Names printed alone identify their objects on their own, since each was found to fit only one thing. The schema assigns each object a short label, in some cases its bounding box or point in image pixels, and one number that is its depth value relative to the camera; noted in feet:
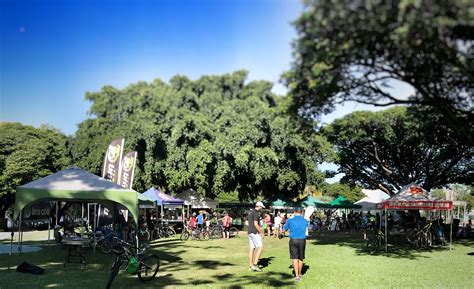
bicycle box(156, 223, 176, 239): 81.47
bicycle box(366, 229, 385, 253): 60.67
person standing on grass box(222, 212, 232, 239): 78.27
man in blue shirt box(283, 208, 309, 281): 34.40
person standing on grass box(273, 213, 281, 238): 82.74
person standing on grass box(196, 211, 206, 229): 78.23
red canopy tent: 58.44
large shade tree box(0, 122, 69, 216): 116.67
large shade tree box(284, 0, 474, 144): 18.28
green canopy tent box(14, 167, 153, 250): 40.11
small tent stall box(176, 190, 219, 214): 95.61
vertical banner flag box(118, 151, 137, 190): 65.83
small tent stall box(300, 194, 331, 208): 109.60
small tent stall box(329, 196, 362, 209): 111.86
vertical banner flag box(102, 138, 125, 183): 64.34
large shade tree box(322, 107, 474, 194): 95.30
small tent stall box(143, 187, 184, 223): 78.18
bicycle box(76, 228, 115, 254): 51.13
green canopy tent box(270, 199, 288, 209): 105.70
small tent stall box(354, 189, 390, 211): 122.21
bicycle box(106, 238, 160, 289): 32.74
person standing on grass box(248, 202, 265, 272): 38.58
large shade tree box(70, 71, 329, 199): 95.76
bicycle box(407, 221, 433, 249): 64.48
